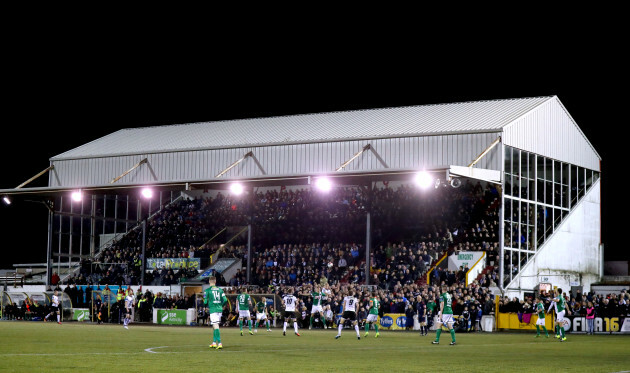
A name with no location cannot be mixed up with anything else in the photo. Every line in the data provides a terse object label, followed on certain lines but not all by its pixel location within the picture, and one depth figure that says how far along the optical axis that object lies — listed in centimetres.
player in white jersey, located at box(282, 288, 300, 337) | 4072
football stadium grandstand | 4931
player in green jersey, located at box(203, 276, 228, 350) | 2697
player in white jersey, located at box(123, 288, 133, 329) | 4516
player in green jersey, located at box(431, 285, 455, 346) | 3084
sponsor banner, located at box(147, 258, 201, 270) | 6194
